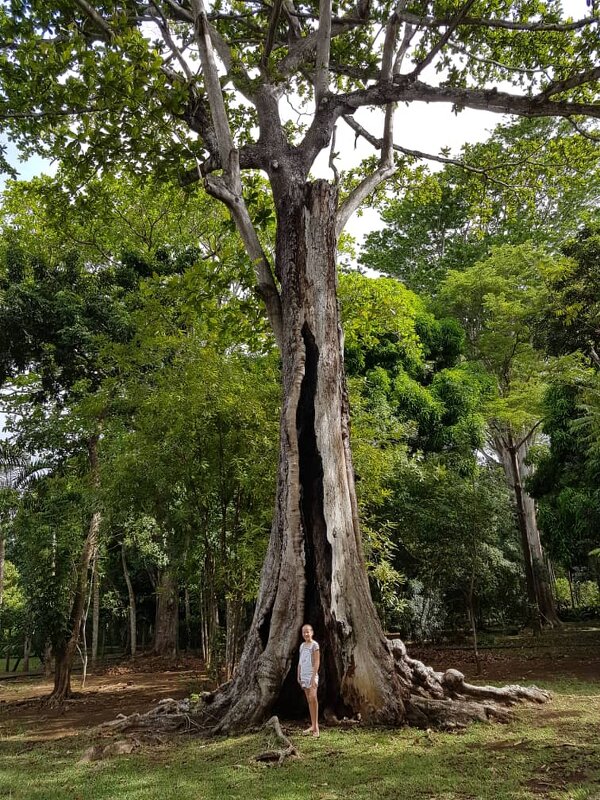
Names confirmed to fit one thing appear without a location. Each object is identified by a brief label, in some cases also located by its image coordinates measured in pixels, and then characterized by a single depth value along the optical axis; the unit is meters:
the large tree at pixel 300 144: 5.61
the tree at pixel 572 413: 9.70
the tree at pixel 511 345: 15.21
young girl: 5.09
